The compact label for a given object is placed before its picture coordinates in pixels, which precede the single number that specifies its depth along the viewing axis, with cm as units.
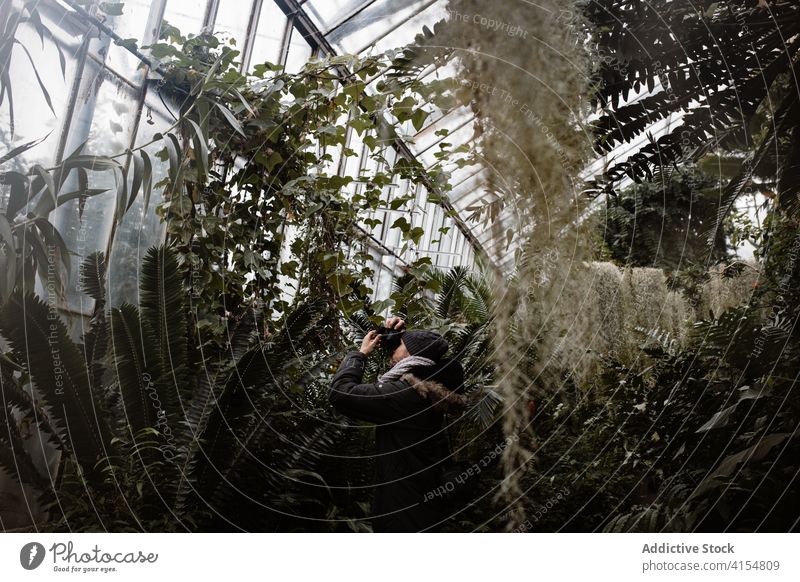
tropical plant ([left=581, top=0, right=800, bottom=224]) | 187
